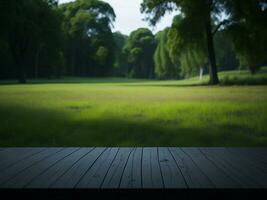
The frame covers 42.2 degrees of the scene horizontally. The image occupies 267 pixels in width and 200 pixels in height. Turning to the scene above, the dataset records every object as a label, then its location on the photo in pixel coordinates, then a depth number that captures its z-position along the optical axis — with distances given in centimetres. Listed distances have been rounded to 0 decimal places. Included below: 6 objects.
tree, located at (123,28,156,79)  9369
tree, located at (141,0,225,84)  2788
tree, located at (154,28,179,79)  6400
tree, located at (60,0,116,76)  6756
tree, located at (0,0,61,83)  4322
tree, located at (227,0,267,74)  2592
